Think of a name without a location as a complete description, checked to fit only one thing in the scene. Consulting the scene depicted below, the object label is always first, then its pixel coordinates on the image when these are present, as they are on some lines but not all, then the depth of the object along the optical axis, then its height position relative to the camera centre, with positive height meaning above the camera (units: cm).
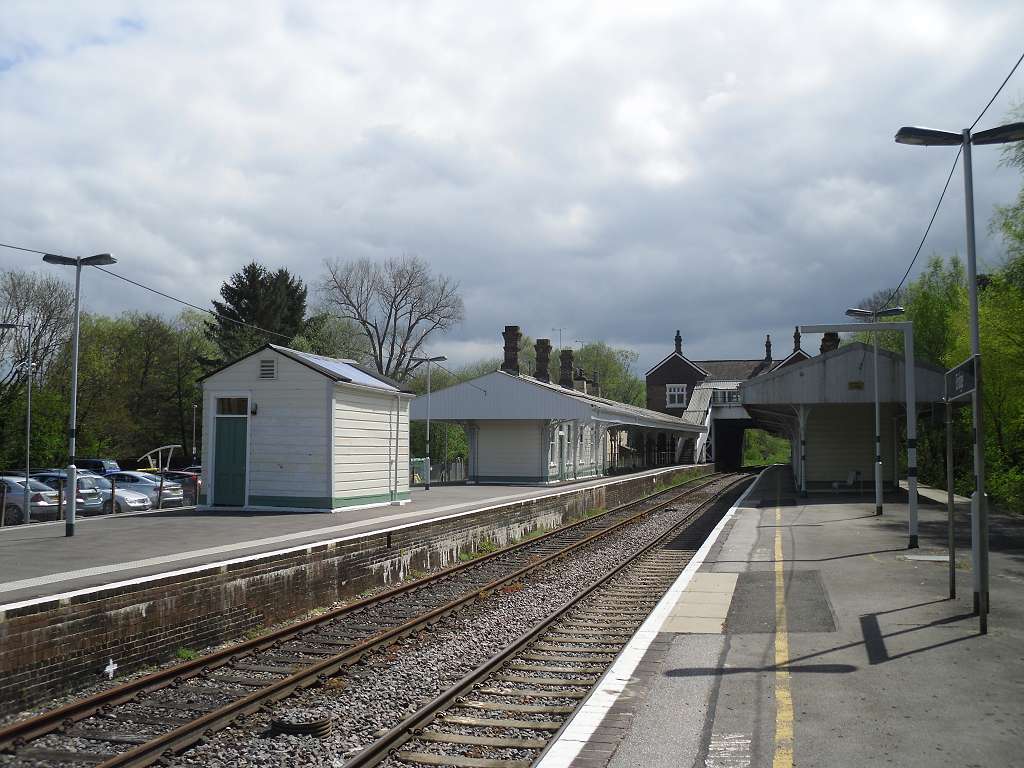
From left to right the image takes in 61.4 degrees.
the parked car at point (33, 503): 2047 -159
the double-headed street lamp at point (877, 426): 2100 +47
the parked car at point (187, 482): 2517 -148
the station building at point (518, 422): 3419 +80
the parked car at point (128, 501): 2311 -174
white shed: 1739 +10
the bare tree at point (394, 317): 5488 +784
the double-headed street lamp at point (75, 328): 1378 +177
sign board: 857 +66
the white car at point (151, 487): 2536 -153
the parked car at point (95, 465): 3585 -120
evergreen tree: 5166 +794
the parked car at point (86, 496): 2206 -152
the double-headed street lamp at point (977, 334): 844 +116
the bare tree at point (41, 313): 4566 +664
